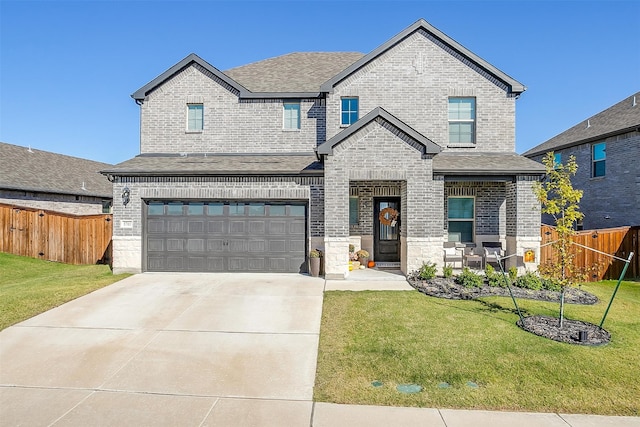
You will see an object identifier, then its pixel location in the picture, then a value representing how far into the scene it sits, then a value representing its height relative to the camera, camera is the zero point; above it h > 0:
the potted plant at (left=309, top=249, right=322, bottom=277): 12.10 -1.81
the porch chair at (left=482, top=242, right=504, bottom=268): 12.46 -1.39
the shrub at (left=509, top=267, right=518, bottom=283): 10.62 -1.90
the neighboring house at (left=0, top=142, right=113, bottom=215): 19.48 +1.83
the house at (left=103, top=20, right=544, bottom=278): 11.76 +1.68
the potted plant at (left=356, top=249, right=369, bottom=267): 13.41 -1.74
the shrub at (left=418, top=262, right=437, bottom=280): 11.03 -1.92
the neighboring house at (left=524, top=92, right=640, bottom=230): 15.89 +2.63
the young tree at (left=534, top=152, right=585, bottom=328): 7.04 -0.06
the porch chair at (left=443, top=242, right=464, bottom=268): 12.52 -1.51
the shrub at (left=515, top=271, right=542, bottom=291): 10.08 -2.04
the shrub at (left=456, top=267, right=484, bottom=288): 10.17 -2.00
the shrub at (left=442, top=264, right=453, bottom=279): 10.97 -1.89
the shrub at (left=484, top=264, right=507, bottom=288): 10.34 -1.99
